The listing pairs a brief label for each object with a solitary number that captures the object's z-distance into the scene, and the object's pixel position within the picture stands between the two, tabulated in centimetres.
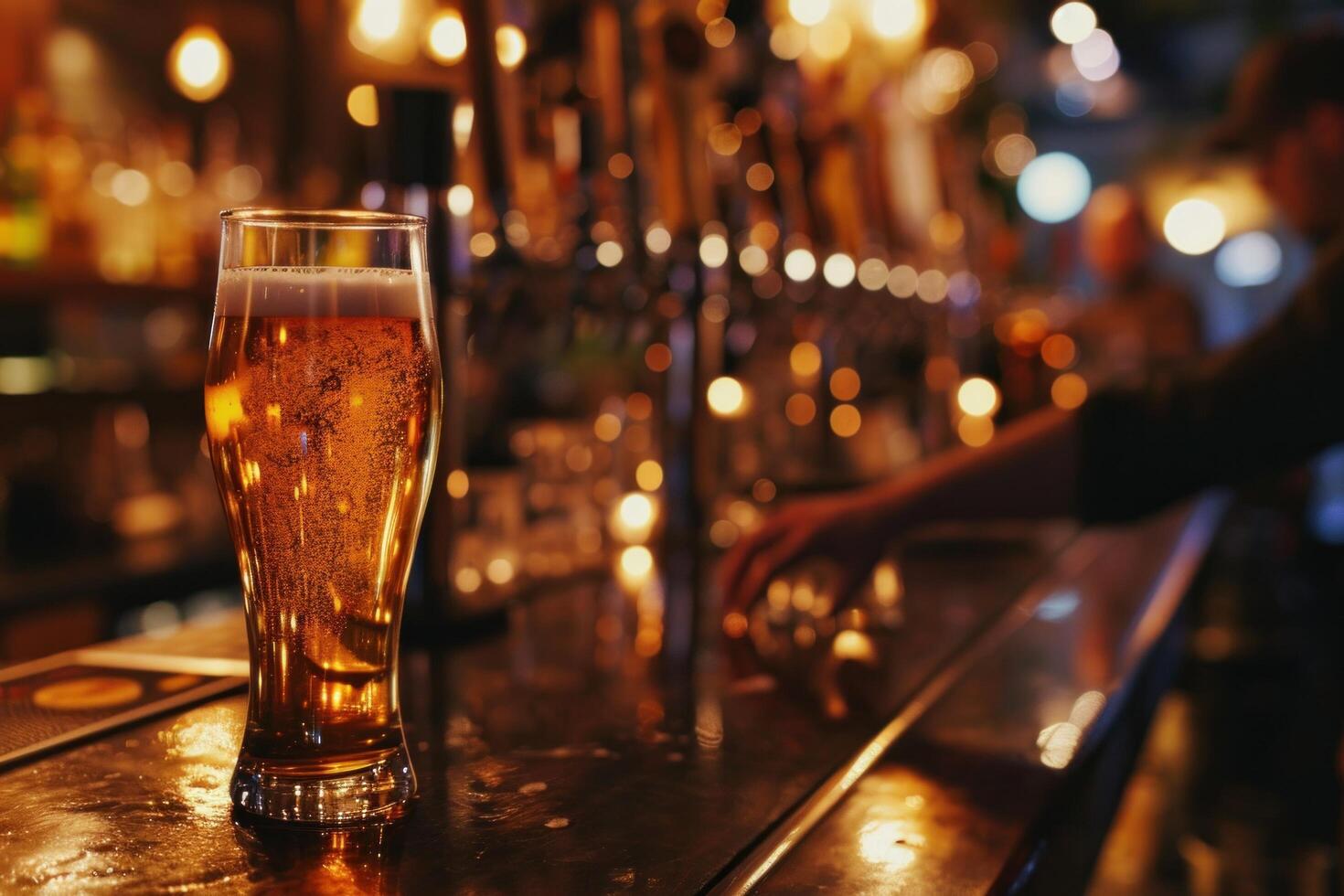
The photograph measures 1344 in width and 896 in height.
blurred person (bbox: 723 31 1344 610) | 145
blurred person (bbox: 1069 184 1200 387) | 398
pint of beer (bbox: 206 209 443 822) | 69
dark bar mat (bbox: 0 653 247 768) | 88
